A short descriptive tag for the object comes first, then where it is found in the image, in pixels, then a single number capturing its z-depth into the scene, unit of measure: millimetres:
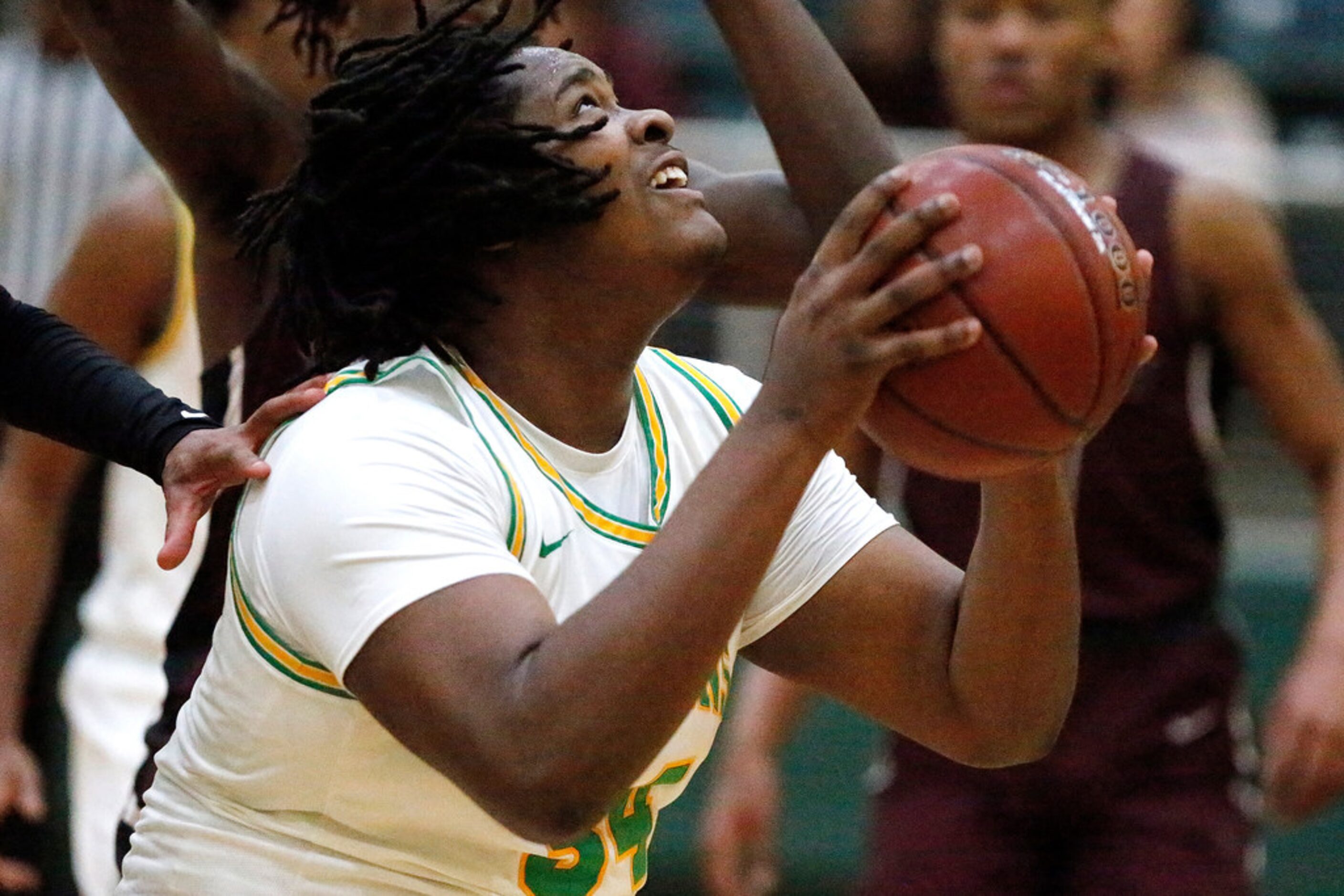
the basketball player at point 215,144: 6281
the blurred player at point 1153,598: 8430
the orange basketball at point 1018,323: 4668
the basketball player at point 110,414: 5488
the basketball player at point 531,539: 4520
